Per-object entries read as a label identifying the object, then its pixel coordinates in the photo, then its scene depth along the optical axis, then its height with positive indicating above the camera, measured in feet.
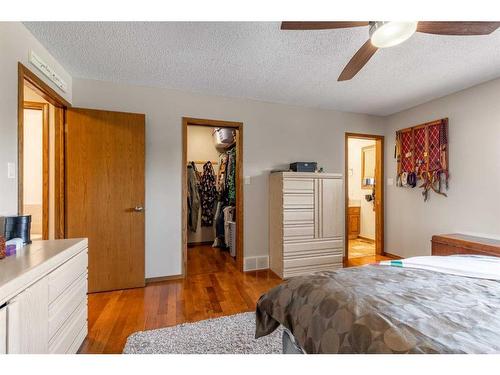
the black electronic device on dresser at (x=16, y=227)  4.63 -0.83
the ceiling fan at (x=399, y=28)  4.21 +2.96
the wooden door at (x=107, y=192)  7.91 -0.19
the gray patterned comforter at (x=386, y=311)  2.35 -1.52
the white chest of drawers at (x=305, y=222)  9.43 -1.50
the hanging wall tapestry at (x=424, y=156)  9.87 +1.44
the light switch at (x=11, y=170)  5.11 +0.37
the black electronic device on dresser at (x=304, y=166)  10.07 +0.90
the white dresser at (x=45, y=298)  2.94 -1.73
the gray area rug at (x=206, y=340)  5.08 -3.55
